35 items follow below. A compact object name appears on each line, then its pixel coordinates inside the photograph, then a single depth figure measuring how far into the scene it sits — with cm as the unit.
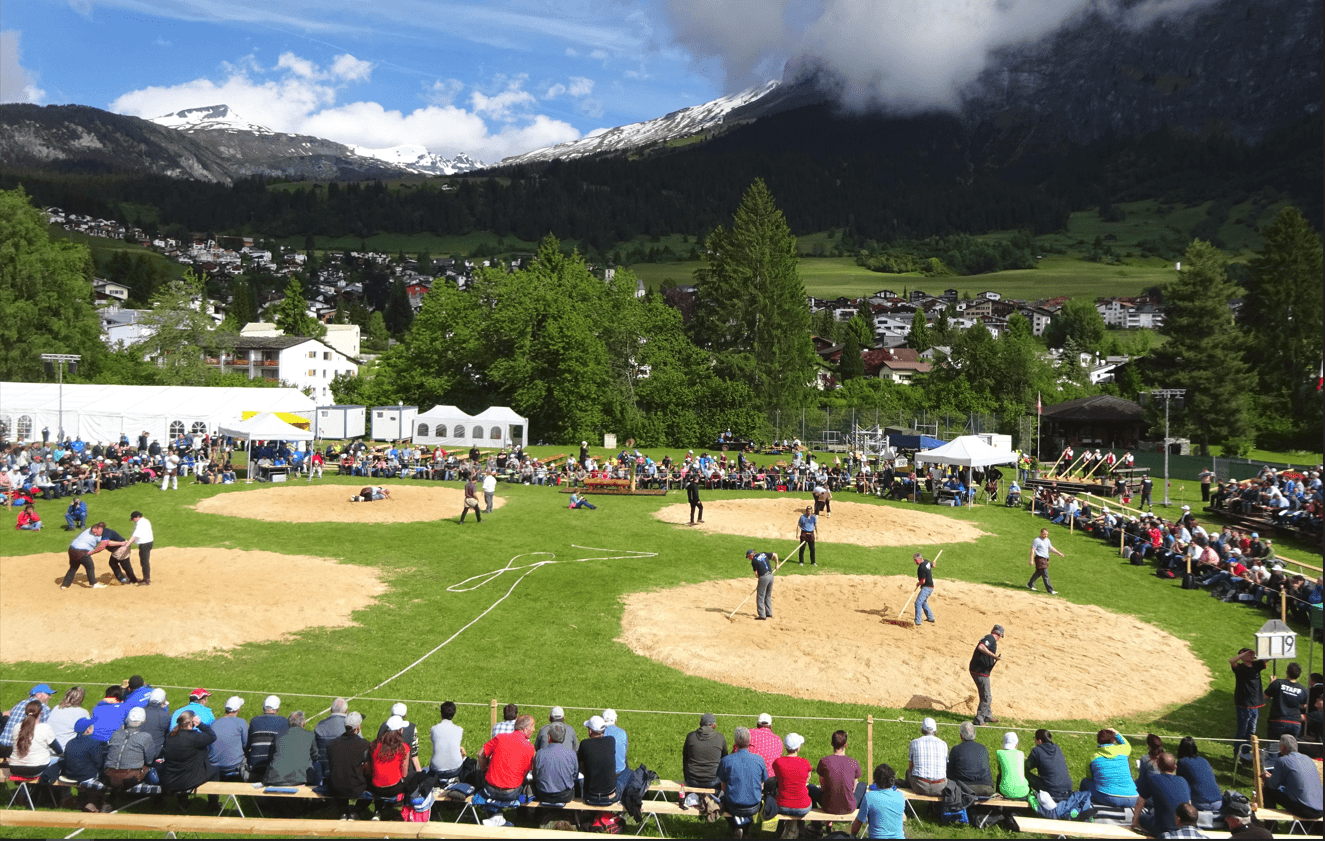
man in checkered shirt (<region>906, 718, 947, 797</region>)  947
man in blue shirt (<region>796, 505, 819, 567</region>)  2195
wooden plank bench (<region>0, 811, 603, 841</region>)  784
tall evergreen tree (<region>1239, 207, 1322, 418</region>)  5628
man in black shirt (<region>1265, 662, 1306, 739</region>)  1126
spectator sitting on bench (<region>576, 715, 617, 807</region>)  902
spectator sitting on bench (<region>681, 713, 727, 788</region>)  941
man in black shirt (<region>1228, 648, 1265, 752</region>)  1153
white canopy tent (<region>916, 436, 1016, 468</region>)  3275
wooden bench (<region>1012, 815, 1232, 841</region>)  845
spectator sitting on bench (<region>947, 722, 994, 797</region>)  941
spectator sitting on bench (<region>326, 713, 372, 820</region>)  893
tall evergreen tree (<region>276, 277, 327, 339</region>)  12294
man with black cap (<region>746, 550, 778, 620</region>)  1697
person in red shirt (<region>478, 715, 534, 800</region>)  903
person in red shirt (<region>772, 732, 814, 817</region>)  886
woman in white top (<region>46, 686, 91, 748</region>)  977
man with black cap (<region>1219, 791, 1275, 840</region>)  807
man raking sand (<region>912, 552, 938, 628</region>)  1666
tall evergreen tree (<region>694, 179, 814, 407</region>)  6316
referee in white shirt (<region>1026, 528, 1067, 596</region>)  2012
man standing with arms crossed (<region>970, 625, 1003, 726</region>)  1211
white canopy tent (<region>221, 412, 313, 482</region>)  3517
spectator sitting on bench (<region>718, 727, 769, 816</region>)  897
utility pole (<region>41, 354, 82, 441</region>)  5719
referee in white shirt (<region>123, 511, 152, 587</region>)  1783
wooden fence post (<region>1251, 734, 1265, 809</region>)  956
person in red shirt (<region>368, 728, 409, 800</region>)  895
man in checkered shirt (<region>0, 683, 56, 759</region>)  953
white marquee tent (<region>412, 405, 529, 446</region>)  4841
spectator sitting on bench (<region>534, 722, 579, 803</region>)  893
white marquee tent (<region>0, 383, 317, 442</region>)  4184
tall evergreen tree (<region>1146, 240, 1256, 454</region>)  5184
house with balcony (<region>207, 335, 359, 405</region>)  8944
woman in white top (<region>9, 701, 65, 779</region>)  916
